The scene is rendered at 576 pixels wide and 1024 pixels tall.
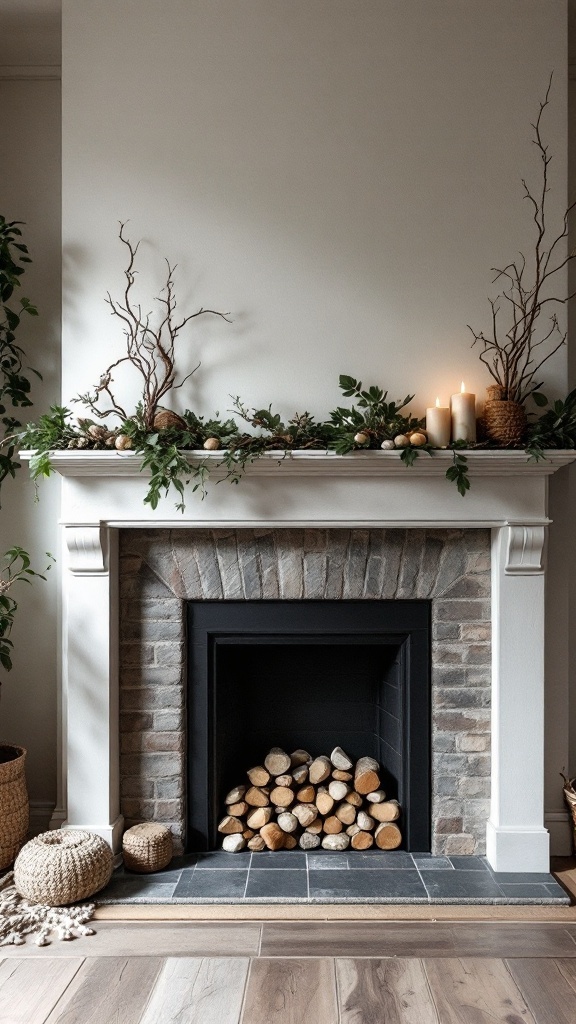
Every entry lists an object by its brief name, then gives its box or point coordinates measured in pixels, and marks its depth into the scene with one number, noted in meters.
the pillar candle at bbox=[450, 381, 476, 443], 2.41
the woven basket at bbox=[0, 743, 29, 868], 2.47
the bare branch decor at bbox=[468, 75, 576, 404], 2.51
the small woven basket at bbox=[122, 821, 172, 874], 2.42
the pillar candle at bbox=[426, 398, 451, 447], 2.41
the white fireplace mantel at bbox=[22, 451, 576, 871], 2.46
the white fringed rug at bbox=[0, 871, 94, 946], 2.12
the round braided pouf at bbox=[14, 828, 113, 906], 2.21
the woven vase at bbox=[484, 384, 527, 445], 2.40
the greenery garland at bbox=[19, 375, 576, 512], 2.34
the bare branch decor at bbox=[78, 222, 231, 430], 2.52
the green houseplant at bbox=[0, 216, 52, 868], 2.50
